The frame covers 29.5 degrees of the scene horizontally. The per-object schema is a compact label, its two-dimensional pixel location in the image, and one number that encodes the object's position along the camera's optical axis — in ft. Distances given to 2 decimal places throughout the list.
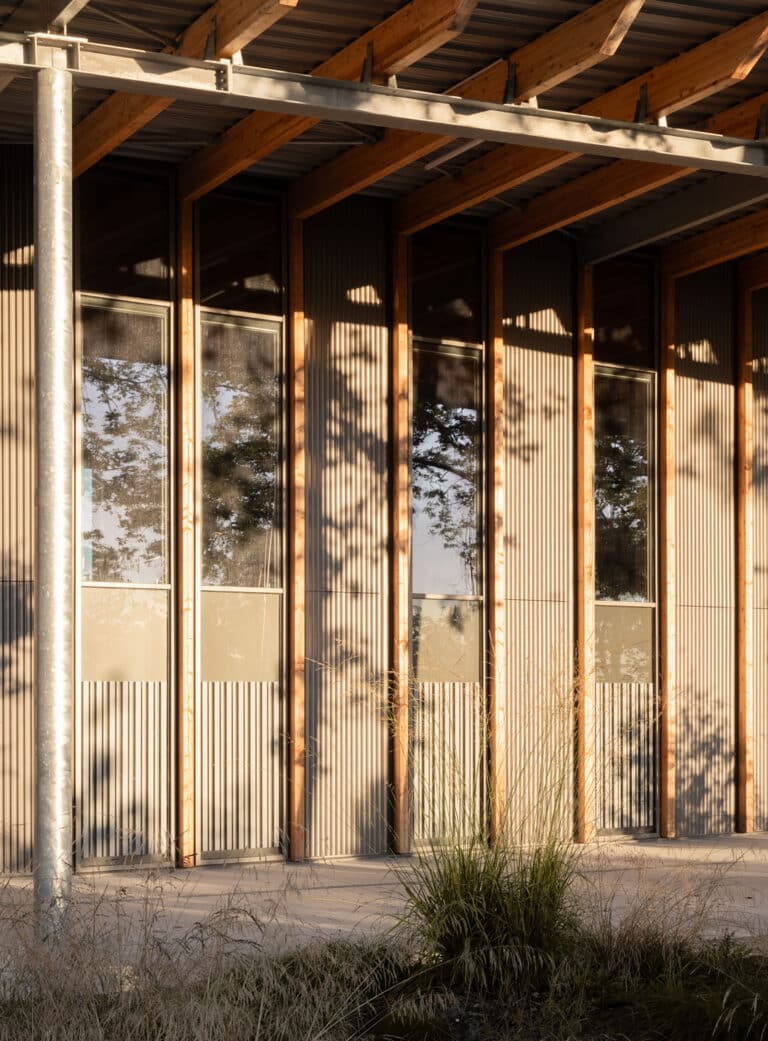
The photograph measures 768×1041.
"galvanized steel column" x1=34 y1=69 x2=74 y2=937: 21.22
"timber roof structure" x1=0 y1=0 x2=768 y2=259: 24.02
